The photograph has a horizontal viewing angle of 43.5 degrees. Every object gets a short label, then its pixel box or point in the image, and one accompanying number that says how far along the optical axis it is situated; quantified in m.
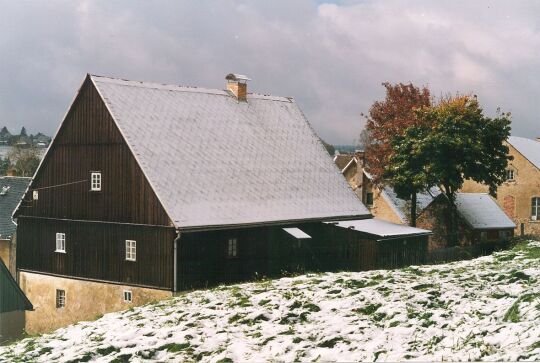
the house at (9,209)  46.38
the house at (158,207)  28.84
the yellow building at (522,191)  58.56
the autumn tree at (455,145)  42.69
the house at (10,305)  29.30
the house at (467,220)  48.78
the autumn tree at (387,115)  52.47
